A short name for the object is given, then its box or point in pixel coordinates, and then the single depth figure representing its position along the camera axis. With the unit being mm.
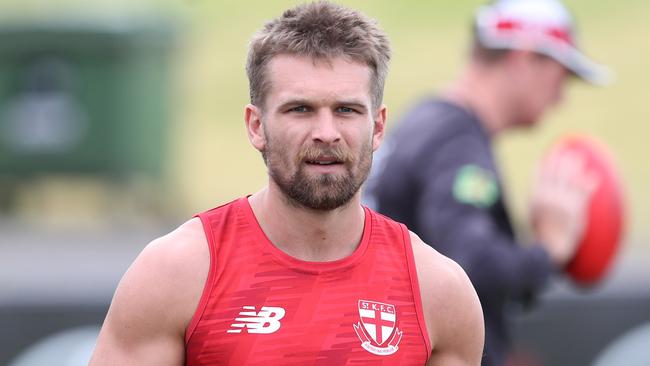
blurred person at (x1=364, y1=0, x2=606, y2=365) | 10719
